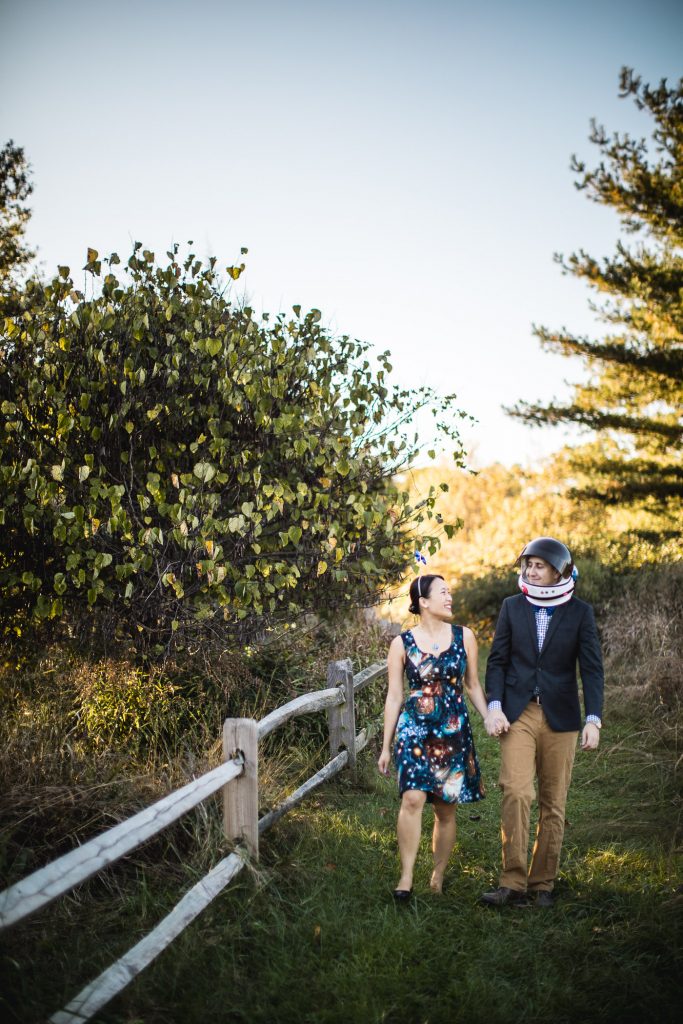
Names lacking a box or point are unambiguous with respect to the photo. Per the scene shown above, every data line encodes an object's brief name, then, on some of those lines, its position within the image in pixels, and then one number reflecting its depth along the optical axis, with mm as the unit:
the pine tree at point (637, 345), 15594
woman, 4285
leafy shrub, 5531
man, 4250
